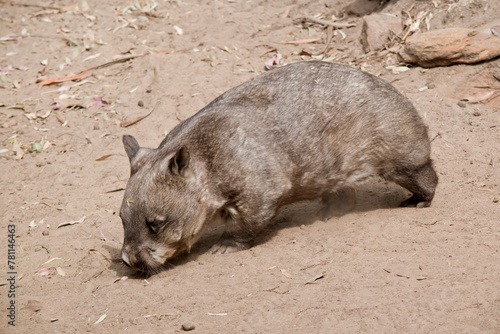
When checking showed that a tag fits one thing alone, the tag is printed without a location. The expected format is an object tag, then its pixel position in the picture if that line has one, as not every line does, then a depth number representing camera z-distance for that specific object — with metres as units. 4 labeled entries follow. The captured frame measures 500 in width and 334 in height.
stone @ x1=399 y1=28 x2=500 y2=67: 14.23
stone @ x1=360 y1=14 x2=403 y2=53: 16.25
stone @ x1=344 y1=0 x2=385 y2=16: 17.94
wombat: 9.25
